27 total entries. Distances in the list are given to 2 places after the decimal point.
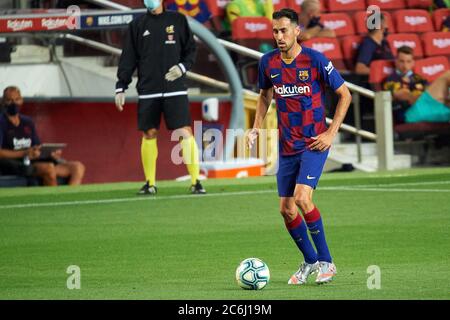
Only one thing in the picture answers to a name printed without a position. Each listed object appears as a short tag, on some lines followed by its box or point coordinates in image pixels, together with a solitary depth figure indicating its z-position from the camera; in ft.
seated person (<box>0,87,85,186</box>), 61.41
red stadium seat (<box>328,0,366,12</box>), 77.05
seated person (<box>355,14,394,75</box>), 71.00
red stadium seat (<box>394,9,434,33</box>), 77.25
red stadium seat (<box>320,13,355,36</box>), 74.02
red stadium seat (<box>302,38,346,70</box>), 70.90
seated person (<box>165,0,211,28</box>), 68.90
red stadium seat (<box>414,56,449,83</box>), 72.57
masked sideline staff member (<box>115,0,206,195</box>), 53.78
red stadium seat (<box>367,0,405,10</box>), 78.28
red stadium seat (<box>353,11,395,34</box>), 74.59
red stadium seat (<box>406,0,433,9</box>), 79.10
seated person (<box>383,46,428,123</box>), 69.67
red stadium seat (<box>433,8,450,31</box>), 78.18
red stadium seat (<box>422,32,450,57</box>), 75.92
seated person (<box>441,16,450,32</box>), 77.61
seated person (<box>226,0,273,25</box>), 70.44
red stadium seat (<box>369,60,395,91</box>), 70.28
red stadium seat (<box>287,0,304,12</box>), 73.15
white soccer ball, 30.66
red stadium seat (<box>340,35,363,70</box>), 72.08
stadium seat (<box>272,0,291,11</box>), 72.18
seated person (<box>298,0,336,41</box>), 70.33
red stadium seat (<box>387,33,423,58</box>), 74.54
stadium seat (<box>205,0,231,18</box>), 70.59
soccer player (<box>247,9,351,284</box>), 32.22
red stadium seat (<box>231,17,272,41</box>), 70.18
